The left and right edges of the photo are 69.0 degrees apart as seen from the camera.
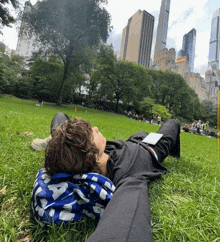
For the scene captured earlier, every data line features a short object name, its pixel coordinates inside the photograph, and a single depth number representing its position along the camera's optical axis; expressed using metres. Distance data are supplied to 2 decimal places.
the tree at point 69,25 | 16.58
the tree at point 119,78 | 25.23
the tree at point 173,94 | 36.84
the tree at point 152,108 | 27.70
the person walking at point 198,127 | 17.31
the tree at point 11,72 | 17.95
